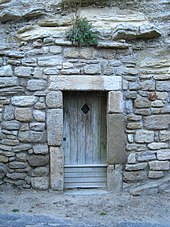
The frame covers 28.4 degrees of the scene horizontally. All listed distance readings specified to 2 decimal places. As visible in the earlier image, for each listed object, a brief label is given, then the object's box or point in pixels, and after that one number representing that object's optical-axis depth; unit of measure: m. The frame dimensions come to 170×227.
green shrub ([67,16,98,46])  5.23
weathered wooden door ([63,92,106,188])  5.55
